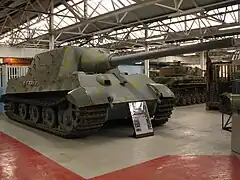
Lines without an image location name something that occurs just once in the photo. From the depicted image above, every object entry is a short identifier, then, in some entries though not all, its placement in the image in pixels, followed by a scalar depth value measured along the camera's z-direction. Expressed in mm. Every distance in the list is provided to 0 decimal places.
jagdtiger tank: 5059
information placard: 5613
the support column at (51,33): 11423
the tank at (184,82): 11074
